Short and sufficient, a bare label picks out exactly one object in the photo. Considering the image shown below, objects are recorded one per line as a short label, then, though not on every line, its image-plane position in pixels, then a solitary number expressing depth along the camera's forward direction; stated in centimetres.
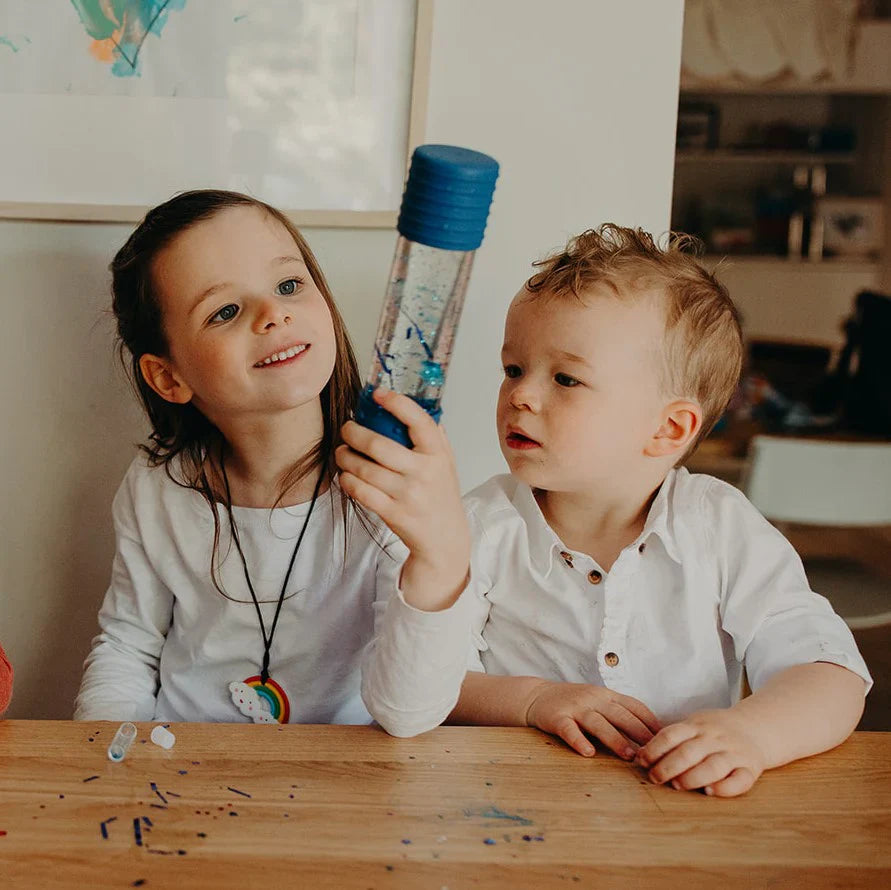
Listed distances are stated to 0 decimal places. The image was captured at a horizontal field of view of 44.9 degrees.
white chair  246
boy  111
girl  117
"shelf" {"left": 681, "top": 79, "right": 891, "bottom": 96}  548
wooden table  73
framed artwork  133
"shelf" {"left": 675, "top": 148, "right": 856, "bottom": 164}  567
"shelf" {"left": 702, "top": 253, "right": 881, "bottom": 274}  570
